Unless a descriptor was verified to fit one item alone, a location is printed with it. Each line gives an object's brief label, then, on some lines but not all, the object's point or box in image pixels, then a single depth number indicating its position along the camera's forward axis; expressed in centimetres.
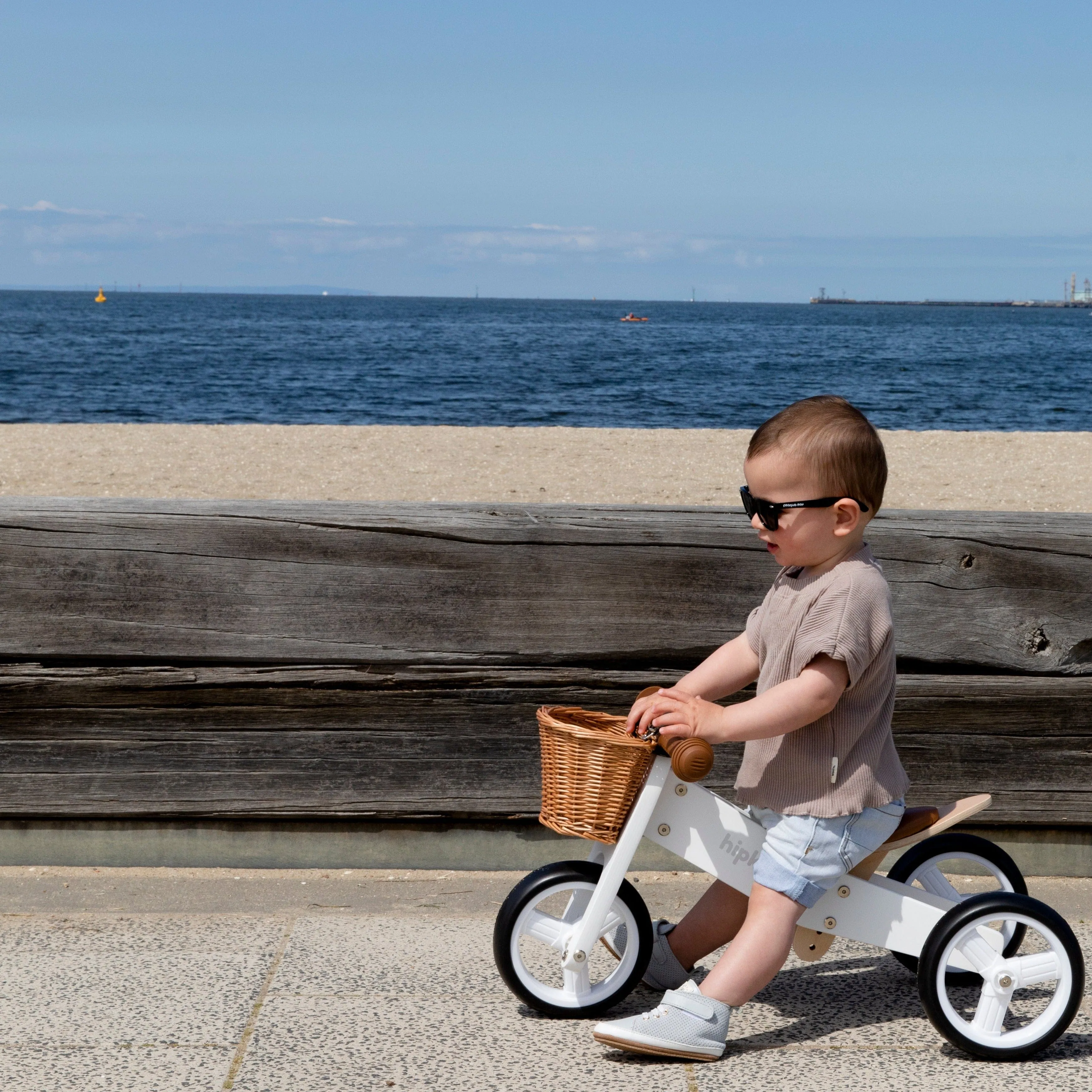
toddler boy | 230
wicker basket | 232
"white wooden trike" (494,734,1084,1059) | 239
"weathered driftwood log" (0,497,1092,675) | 306
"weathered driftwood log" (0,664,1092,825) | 311
